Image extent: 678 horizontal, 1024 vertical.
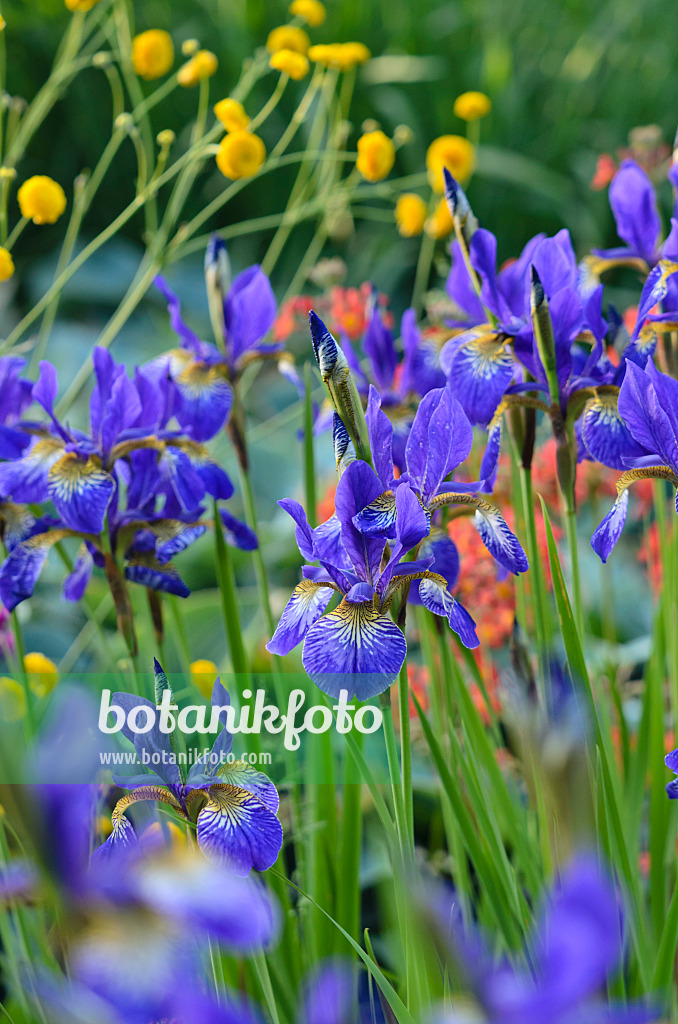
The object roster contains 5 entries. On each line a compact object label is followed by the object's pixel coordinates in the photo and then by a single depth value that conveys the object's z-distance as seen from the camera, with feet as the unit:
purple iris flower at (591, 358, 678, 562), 3.61
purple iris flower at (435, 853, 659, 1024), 2.52
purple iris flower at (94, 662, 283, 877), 3.44
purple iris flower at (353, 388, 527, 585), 3.57
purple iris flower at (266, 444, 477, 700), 3.47
